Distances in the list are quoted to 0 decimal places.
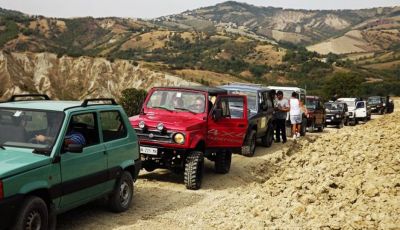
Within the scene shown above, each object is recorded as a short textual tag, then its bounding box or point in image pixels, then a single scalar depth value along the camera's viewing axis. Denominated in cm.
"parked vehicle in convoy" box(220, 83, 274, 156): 1457
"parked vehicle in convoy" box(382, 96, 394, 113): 4719
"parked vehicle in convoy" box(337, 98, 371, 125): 3357
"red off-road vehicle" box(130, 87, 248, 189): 971
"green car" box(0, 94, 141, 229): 557
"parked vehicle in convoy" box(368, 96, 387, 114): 4631
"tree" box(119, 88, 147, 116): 3653
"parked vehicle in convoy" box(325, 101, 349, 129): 2897
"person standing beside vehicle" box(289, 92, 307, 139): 1709
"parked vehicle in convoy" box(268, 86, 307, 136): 2072
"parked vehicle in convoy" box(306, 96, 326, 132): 2383
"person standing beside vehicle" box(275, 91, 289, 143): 1759
